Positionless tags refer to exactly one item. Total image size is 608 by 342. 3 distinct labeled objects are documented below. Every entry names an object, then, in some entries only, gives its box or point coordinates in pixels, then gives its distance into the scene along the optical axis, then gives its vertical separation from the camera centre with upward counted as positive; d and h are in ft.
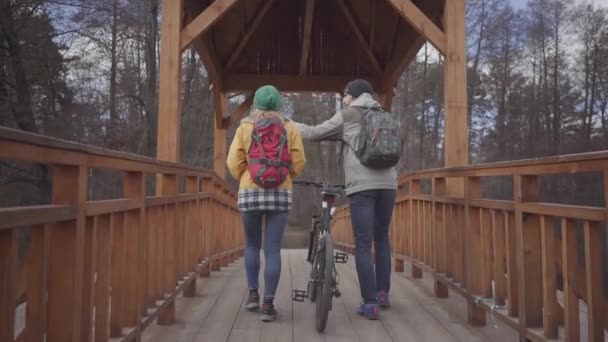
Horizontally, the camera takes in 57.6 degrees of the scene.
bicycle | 11.19 -1.26
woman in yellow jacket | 11.76 +0.13
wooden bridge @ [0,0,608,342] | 6.44 -0.84
